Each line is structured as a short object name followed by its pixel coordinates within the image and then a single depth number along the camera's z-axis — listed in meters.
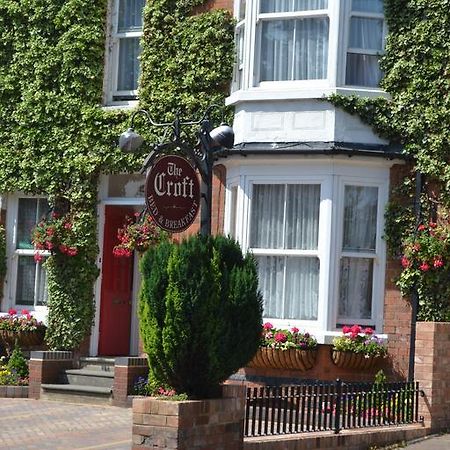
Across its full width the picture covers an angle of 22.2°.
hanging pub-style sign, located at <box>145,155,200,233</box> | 12.92
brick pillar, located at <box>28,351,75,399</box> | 18.44
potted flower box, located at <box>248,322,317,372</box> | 16.62
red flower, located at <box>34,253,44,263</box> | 19.69
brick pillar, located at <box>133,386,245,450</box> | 11.66
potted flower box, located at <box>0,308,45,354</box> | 19.69
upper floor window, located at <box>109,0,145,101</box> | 19.75
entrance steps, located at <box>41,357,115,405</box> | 17.70
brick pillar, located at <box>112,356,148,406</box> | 17.27
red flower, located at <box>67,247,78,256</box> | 19.31
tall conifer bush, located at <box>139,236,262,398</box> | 11.78
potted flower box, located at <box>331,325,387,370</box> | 16.47
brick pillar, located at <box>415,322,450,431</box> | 15.24
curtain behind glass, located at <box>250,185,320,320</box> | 17.19
